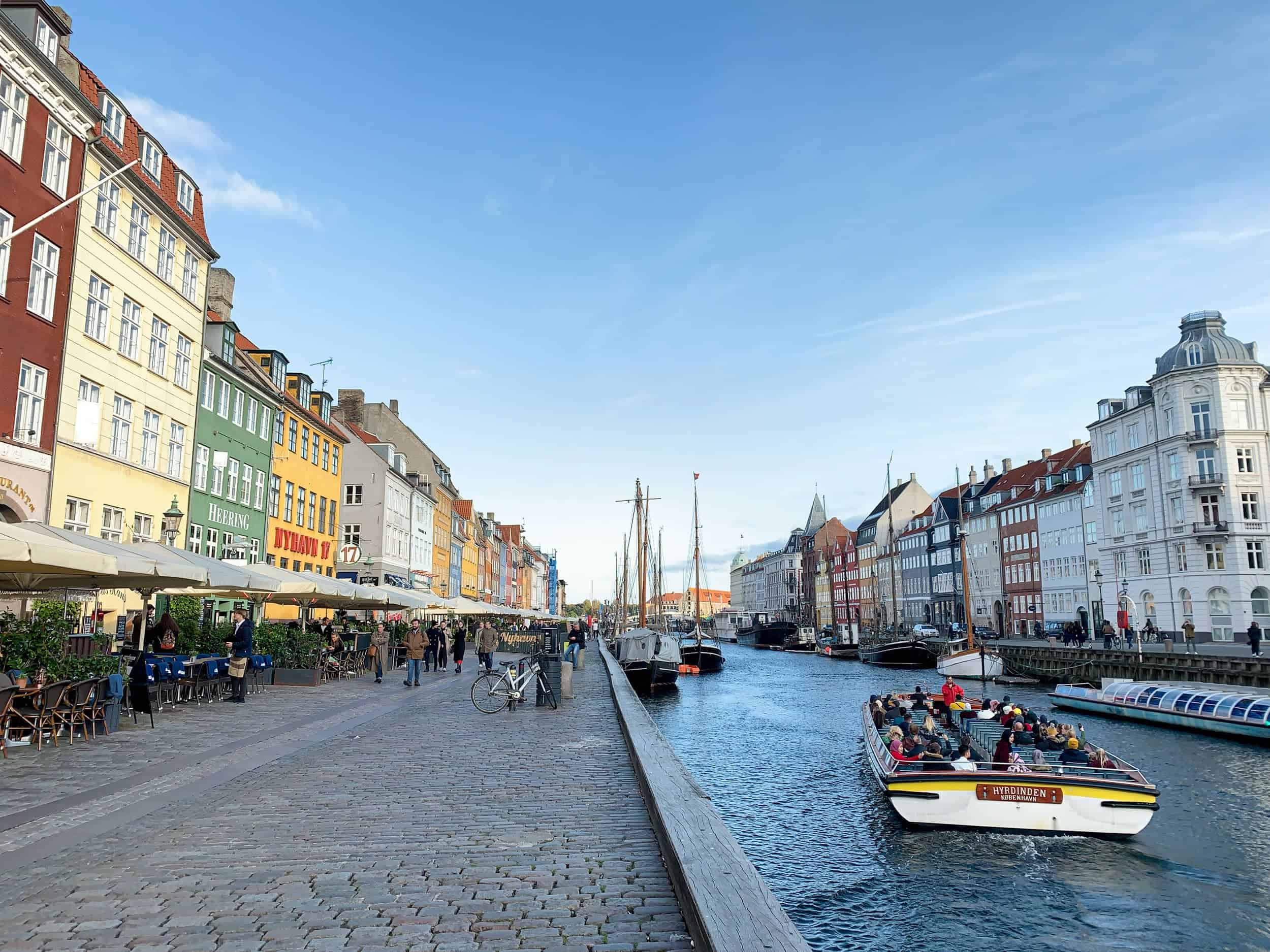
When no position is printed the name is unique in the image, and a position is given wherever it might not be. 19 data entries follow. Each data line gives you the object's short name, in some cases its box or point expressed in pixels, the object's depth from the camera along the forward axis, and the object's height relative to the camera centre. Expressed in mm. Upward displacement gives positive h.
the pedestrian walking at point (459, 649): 33312 -1274
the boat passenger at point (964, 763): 14984 -2528
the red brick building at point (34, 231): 20922 +9620
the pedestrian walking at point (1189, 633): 45541 -1029
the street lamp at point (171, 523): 22125 +2469
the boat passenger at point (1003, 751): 15281 -2389
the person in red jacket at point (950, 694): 22888 -2176
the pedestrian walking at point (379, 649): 27391 -1104
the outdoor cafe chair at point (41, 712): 12633 -1372
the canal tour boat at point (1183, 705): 26547 -3137
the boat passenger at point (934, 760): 15289 -2542
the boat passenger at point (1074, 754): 15422 -2457
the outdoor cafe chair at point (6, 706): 12055 -1221
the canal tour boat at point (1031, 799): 14422 -3052
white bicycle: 19406 -1650
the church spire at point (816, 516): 169000 +18647
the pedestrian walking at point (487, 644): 27828 -949
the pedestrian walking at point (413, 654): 25875 -1150
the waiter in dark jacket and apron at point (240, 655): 19703 -905
